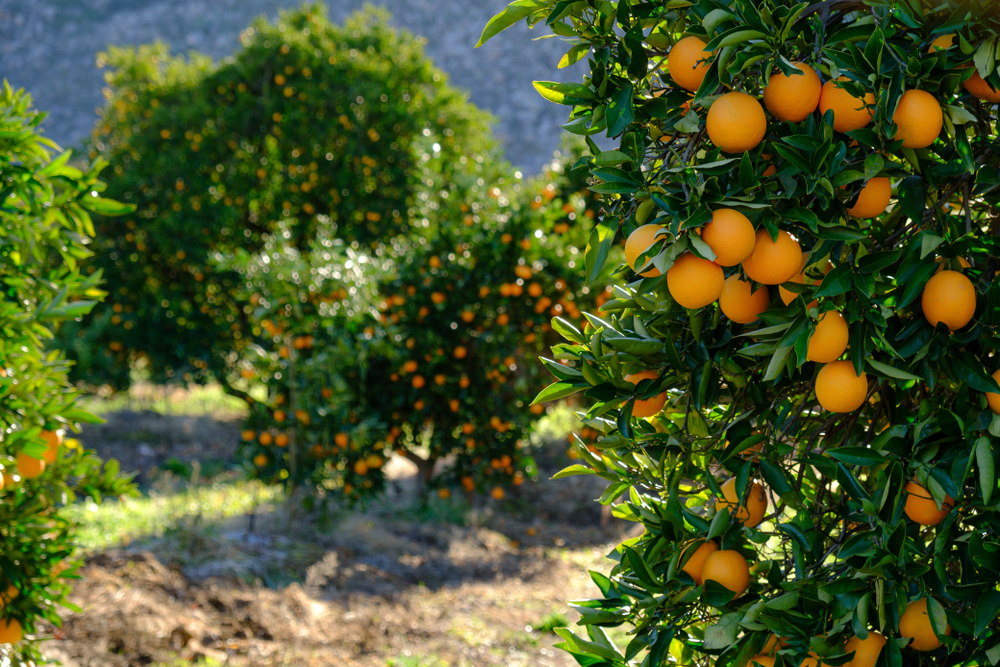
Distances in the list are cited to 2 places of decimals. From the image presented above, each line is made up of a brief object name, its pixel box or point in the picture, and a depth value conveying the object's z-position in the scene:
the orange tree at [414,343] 9.59
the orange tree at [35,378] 4.17
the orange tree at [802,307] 3.42
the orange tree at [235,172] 18.11
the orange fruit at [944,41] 3.47
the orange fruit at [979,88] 3.47
